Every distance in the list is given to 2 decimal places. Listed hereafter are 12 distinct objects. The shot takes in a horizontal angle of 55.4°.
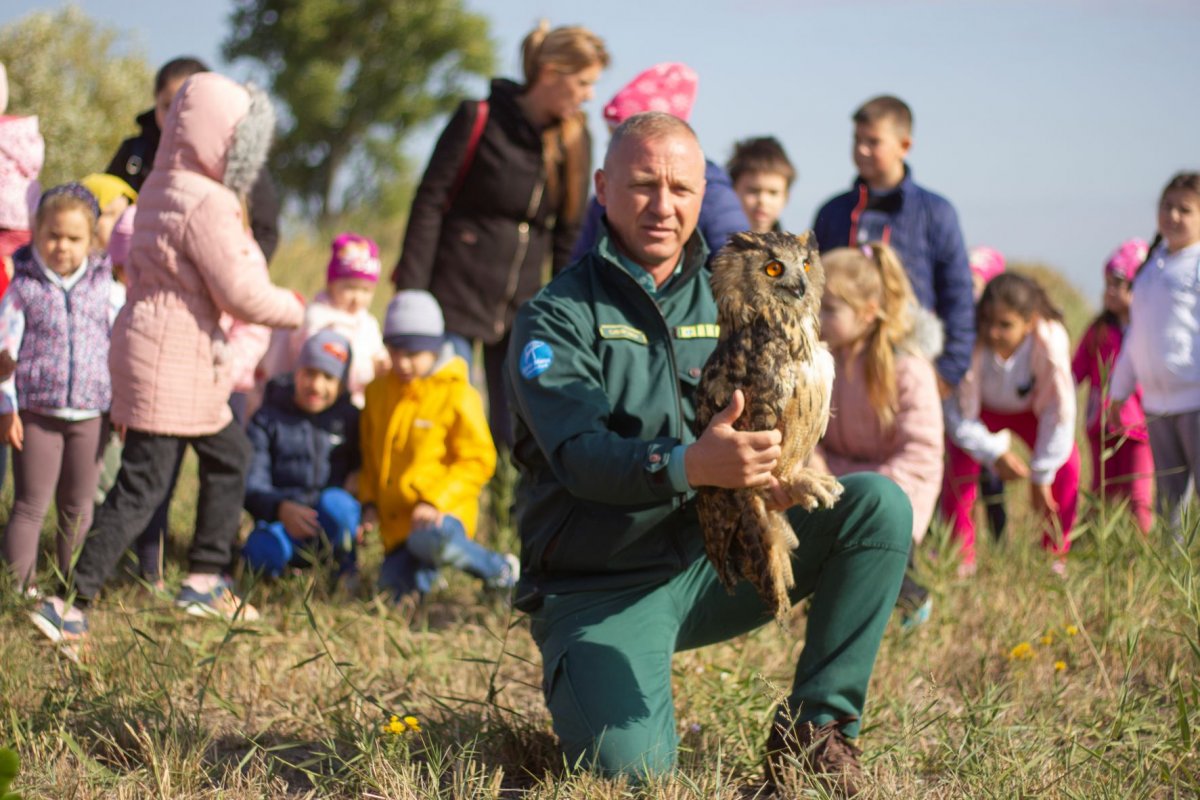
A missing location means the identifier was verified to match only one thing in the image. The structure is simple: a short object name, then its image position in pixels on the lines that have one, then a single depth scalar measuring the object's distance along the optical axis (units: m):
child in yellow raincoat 4.73
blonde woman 5.08
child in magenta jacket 5.65
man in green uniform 2.79
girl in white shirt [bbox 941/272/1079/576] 5.16
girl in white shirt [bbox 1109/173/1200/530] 5.05
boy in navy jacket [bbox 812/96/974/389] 5.11
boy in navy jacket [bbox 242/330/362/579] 4.82
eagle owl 2.64
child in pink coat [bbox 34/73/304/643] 4.12
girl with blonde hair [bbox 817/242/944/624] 4.20
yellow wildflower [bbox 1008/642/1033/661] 3.60
